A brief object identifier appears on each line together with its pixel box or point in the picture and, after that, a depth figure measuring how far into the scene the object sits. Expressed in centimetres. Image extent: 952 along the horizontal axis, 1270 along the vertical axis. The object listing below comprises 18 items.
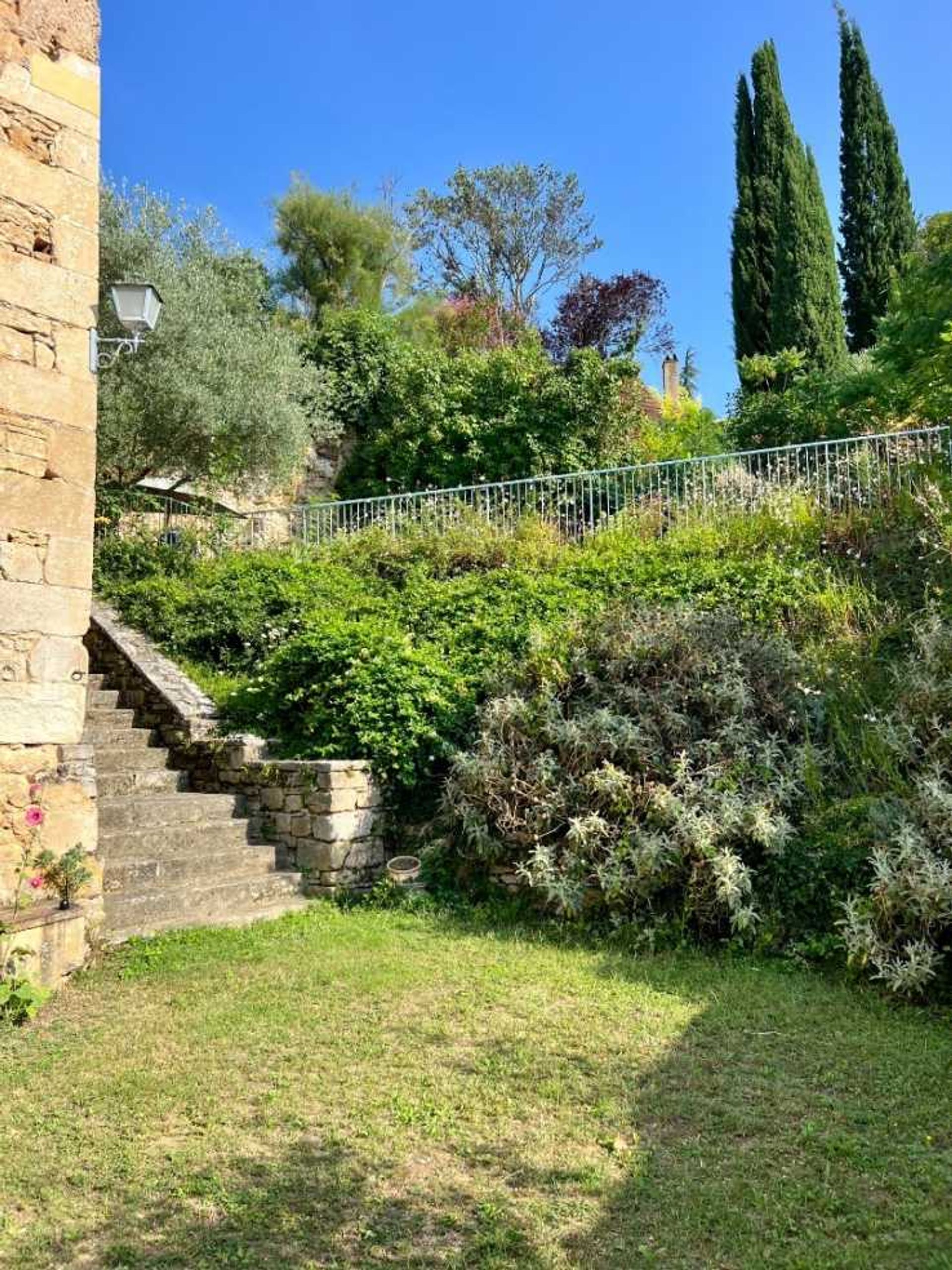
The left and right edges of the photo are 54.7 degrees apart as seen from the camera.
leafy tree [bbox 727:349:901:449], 1217
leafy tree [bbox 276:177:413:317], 2233
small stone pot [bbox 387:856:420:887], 665
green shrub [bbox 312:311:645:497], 1584
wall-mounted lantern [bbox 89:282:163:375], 751
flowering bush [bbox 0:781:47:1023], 447
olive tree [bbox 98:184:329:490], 1404
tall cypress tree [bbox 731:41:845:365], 2011
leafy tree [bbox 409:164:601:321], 2581
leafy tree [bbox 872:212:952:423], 848
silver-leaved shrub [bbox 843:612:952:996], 443
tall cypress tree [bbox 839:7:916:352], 2200
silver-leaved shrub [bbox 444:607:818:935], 545
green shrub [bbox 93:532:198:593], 1131
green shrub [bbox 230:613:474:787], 708
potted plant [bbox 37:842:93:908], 507
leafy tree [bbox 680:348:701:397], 2711
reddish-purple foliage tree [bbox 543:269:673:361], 2294
